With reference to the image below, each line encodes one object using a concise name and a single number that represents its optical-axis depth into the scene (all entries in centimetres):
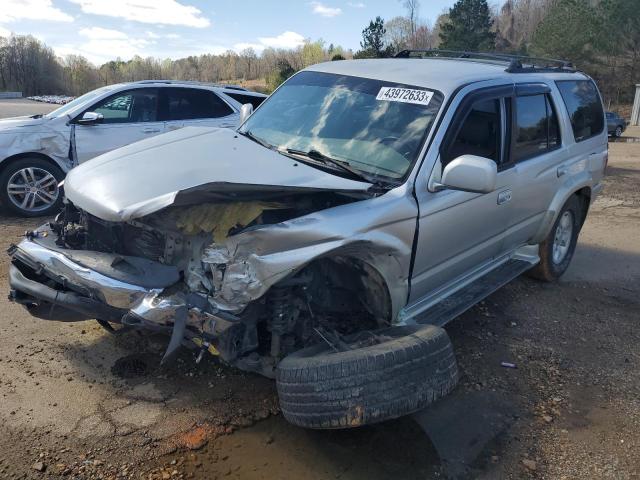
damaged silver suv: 269
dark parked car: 2620
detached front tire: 262
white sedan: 691
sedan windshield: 732
